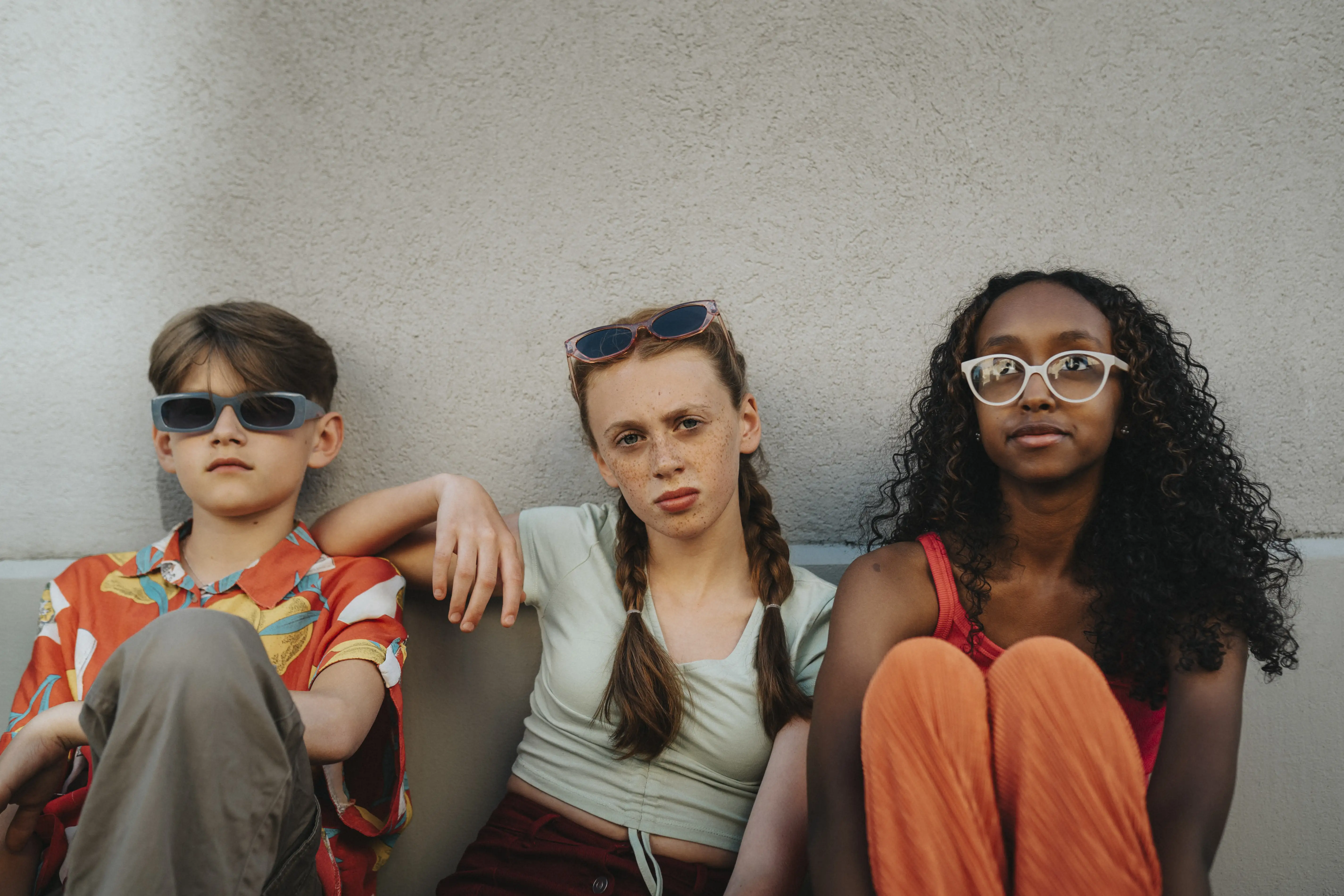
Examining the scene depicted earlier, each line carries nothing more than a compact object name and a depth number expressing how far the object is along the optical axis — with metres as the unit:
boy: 1.29
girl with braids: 1.91
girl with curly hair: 1.37
